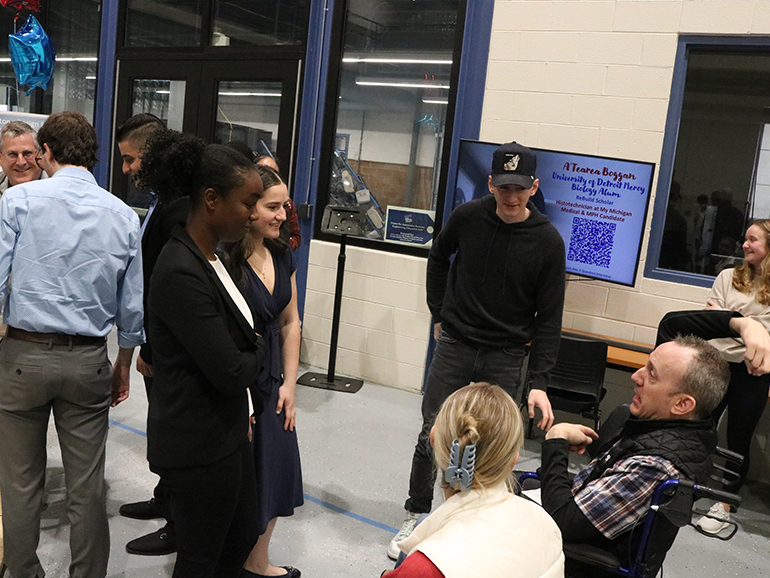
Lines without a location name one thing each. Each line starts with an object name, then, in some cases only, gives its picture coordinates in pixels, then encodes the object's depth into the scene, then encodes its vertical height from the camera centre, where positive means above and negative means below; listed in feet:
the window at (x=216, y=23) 17.15 +4.27
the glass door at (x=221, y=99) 17.02 +2.16
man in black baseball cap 8.13 -1.11
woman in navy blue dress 7.02 -1.87
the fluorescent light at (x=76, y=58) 22.29 +3.52
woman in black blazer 4.85 -1.27
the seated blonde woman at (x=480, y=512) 3.78 -1.86
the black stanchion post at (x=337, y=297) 15.03 -2.47
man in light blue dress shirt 6.34 -1.62
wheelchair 5.07 -2.55
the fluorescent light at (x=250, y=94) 17.46 +2.33
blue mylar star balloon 18.65 +2.93
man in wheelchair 5.42 -1.90
